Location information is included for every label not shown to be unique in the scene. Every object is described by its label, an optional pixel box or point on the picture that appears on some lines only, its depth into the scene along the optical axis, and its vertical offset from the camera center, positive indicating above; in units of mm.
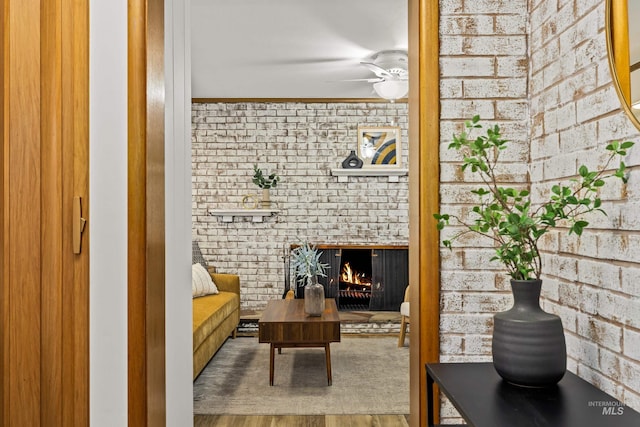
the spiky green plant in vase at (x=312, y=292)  3957 -597
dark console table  994 -398
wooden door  1323 -2
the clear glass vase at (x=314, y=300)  3955 -658
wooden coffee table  3734 -849
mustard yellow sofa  3715 -847
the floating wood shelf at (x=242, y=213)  5990 +6
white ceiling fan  4434 +1219
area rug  3363 -1245
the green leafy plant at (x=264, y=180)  6000 +387
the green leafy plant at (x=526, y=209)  1139 +6
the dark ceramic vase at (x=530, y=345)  1156 -297
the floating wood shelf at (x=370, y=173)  5988 +460
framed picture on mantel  6098 +774
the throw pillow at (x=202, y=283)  4789 -639
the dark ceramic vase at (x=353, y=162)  6027 +583
